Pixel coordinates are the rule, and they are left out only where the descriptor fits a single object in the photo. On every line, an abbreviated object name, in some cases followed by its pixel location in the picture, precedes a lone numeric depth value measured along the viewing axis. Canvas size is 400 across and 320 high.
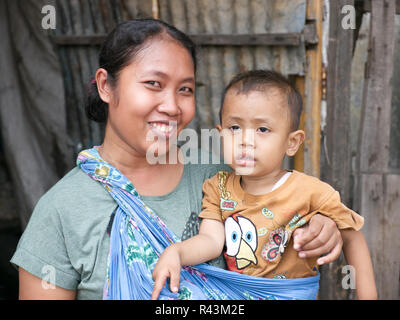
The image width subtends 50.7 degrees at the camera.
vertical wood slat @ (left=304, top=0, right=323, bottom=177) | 2.67
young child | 1.68
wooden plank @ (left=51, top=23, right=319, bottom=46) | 2.67
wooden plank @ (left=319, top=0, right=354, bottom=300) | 2.69
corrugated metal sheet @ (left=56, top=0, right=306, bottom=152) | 2.76
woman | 1.59
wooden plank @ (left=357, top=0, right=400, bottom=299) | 2.66
